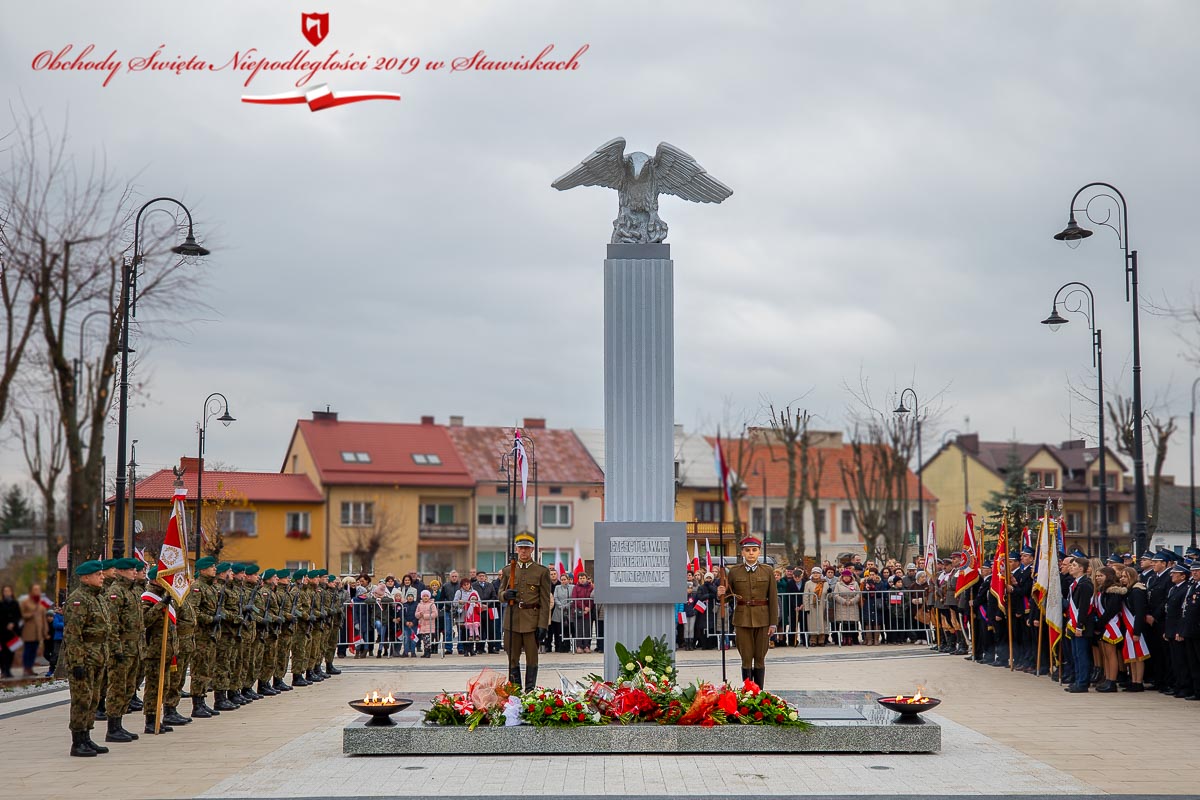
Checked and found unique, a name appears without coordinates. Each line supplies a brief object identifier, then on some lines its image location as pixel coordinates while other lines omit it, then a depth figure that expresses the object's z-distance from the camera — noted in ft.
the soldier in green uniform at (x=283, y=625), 55.47
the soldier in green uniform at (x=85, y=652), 37.24
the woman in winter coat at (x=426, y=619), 77.30
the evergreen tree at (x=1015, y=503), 101.62
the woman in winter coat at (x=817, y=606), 81.15
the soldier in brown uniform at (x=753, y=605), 44.50
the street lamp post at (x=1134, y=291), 65.26
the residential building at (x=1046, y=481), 225.56
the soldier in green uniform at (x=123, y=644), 39.22
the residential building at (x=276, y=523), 171.42
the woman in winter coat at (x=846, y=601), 80.79
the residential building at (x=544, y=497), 196.03
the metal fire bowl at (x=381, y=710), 36.96
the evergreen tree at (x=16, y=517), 205.81
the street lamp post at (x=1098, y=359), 71.51
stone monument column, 42.70
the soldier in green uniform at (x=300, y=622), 57.92
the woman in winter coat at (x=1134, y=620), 51.88
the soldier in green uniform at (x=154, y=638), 43.31
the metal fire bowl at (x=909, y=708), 36.70
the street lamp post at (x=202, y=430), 86.12
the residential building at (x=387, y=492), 183.32
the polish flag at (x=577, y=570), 81.51
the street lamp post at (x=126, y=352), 58.49
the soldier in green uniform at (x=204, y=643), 47.06
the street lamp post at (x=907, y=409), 99.96
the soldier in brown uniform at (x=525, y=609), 48.80
